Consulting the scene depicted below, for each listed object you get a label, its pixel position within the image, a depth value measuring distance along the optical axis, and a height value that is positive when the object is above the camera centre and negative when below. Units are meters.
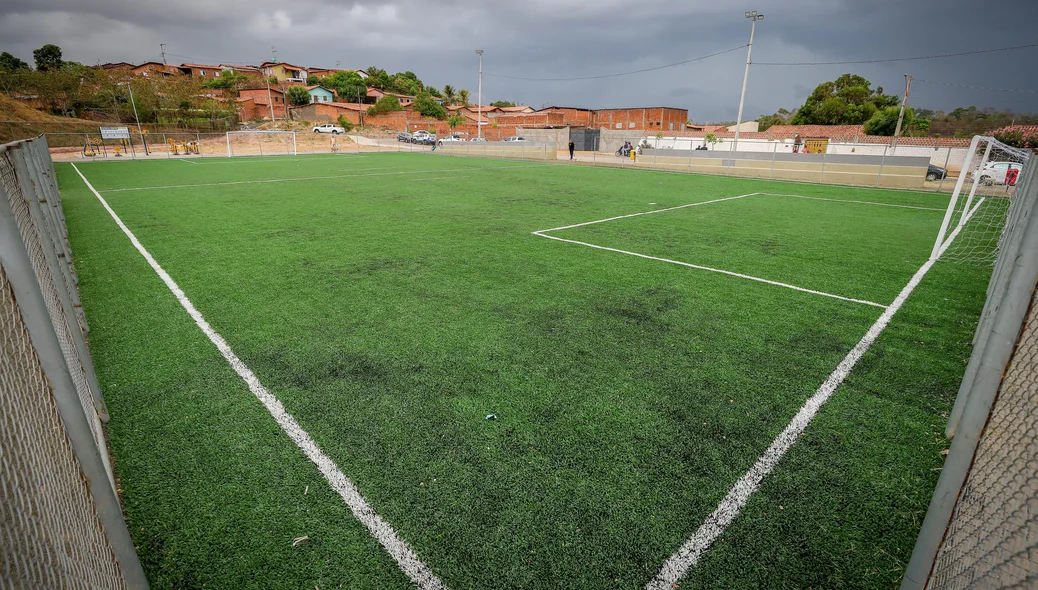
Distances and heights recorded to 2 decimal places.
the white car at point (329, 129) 62.09 +1.24
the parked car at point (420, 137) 59.88 +0.56
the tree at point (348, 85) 98.44 +11.03
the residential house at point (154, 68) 109.56 +14.85
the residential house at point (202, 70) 116.50 +15.14
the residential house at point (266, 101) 78.56 +5.98
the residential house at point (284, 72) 114.17 +15.12
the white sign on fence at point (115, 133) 35.12 +0.05
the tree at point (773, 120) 94.97 +5.97
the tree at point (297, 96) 84.69 +7.00
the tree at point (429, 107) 90.94 +6.13
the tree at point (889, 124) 54.47 +3.27
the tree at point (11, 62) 84.20 +11.47
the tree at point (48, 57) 91.25 +13.64
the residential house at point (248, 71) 113.31 +15.45
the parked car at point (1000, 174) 16.45 -0.57
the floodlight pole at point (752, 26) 31.82 +7.64
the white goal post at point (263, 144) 45.31 -0.61
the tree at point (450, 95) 121.25 +11.36
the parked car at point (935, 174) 27.02 -0.98
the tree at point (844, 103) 64.06 +6.41
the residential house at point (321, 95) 97.81 +8.58
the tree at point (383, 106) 84.25 +5.69
